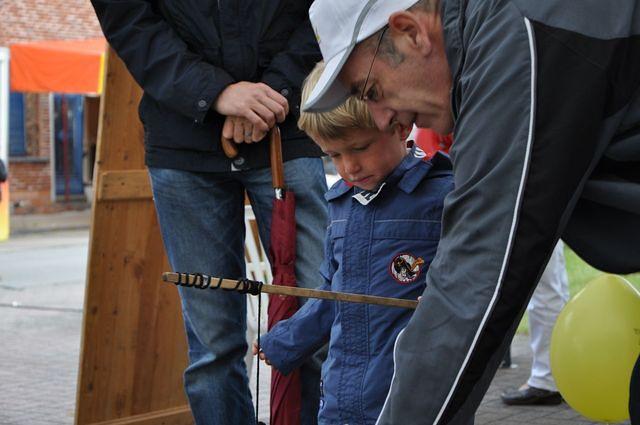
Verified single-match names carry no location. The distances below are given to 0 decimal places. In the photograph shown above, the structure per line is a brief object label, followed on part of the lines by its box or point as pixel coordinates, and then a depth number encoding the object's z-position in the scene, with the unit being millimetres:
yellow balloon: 3561
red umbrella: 3449
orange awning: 16844
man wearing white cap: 1743
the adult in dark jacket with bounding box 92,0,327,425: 3613
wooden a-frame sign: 4559
